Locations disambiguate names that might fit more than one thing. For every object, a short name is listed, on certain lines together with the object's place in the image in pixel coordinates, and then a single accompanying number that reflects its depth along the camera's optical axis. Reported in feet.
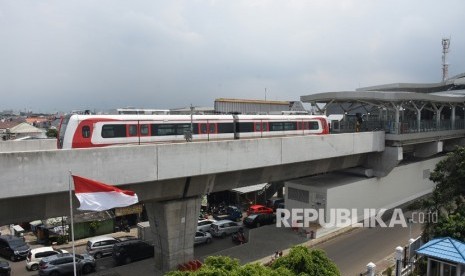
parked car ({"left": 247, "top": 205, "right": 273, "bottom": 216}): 108.37
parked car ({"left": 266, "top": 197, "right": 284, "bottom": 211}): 117.02
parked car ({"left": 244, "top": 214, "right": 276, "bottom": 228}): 97.71
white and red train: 54.70
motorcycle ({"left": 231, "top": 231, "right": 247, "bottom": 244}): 84.77
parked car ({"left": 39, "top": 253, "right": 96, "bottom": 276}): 66.59
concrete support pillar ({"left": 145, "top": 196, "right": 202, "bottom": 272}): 63.05
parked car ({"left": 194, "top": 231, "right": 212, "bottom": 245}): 85.30
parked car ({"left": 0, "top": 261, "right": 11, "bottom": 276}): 70.23
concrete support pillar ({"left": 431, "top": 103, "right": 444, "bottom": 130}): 118.64
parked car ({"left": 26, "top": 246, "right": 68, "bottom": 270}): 74.33
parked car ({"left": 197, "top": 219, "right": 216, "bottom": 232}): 92.53
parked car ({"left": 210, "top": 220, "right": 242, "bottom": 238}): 91.43
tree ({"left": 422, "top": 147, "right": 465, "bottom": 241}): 55.31
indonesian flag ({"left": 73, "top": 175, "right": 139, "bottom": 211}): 37.15
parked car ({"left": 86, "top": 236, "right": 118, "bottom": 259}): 79.30
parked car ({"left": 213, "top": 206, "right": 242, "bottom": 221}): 107.04
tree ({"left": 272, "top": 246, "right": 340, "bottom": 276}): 40.01
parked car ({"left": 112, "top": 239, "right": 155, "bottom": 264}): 73.41
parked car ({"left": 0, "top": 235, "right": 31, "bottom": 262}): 81.00
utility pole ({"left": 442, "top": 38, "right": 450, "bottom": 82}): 197.47
